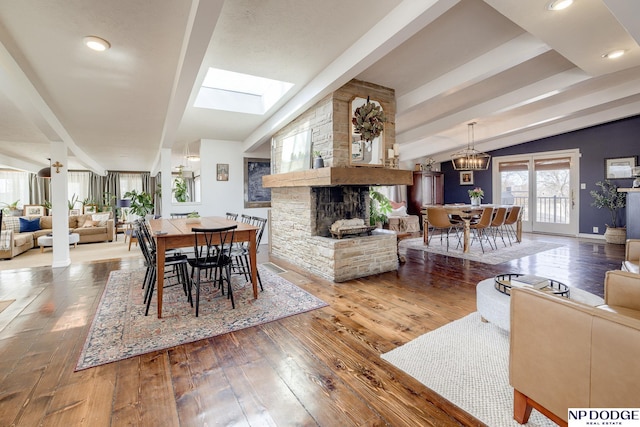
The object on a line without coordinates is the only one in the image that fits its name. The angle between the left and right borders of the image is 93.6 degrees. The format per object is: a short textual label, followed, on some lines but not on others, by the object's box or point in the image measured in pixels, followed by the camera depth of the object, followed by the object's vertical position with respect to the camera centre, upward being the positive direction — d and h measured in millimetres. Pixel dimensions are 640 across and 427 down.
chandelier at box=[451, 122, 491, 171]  6703 +885
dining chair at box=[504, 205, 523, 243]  6143 -309
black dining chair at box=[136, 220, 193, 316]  3035 -601
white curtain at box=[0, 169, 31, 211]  9219 +534
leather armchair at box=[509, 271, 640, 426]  1016 -598
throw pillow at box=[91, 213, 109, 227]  7809 -413
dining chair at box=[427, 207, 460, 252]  5711 -311
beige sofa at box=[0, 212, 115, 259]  5570 -644
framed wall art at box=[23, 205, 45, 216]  8195 -173
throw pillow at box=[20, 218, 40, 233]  6791 -479
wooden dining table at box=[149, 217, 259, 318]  2752 -339
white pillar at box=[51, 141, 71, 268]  4785 -7
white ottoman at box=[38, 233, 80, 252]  6240 -777
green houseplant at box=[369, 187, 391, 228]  4927 -98
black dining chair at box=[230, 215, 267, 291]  3630 -594
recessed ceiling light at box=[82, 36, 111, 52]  2449 +1336
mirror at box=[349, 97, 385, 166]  3979 +951
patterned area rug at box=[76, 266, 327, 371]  2206 -1033
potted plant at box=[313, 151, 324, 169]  3887 +518
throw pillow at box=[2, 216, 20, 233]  6248 -415
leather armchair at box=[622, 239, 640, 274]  2541 -476
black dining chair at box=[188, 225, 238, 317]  2855 -407
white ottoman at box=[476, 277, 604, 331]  2076 -730
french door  7352 +332
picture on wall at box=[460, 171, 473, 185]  9219 +717
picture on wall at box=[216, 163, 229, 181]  6501 +672
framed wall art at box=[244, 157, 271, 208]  6809 +419
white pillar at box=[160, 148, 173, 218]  5707 +388
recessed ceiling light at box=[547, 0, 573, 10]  2326 +1535
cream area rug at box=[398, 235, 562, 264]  5031 -929
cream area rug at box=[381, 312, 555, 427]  1504 -1032
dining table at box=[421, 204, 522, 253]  5484 -255
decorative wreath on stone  3975 +1075
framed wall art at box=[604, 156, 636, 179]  6348 +704
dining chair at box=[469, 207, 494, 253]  5578 -359
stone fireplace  3818 +83
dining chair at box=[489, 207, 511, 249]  5876 -330
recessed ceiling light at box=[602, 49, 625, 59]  3242 +1603
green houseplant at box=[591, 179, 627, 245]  6277 -75
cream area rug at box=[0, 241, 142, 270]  5180 -1020
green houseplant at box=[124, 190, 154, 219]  7941 -28
